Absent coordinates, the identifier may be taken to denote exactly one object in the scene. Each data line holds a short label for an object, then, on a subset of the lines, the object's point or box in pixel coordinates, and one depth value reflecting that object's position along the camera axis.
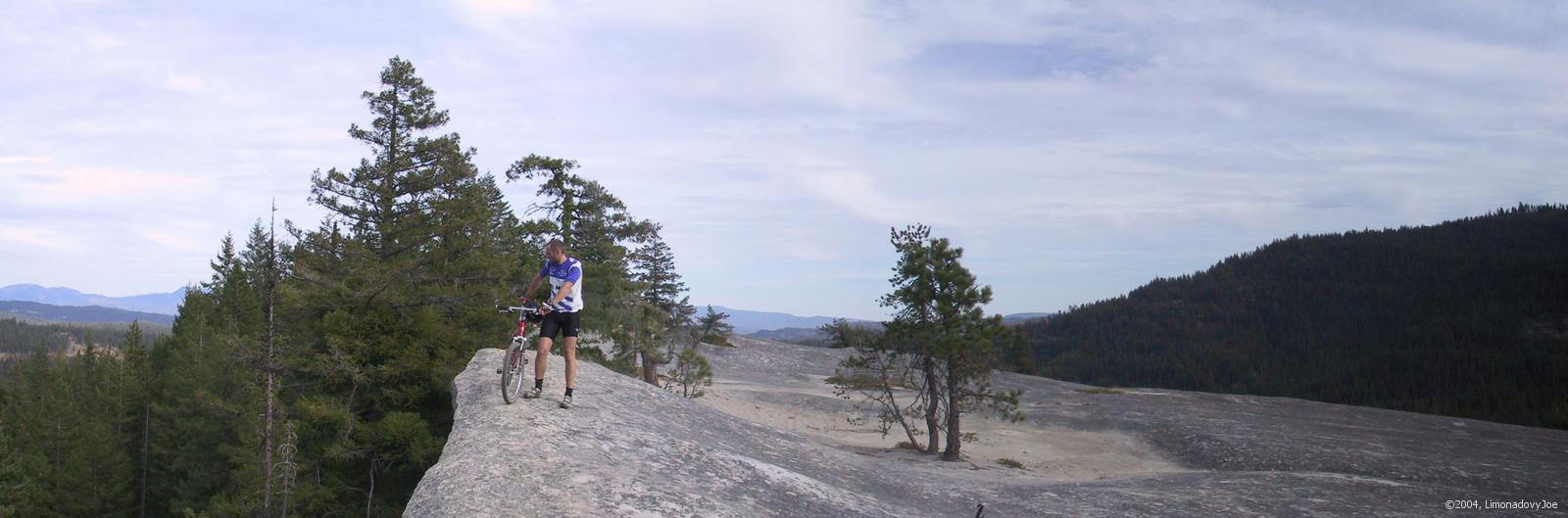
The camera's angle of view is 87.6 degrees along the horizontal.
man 11.40
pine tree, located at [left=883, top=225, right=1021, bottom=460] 27.14
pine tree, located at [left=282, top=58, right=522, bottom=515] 21.53
